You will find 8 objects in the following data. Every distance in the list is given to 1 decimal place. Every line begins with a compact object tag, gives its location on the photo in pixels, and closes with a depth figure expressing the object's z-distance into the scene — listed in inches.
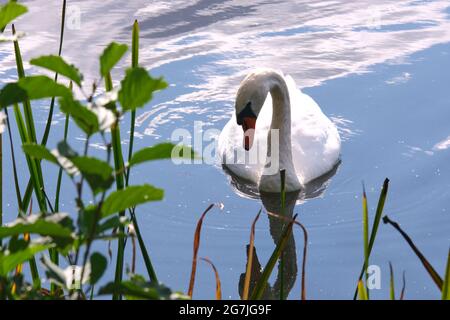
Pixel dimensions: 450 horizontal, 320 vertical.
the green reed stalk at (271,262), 190.4
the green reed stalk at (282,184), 181.8
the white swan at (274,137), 477.1
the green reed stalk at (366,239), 188.6
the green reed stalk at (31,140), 218.1
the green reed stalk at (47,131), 227.1
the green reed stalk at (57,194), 229.2
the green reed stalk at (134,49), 201.6
